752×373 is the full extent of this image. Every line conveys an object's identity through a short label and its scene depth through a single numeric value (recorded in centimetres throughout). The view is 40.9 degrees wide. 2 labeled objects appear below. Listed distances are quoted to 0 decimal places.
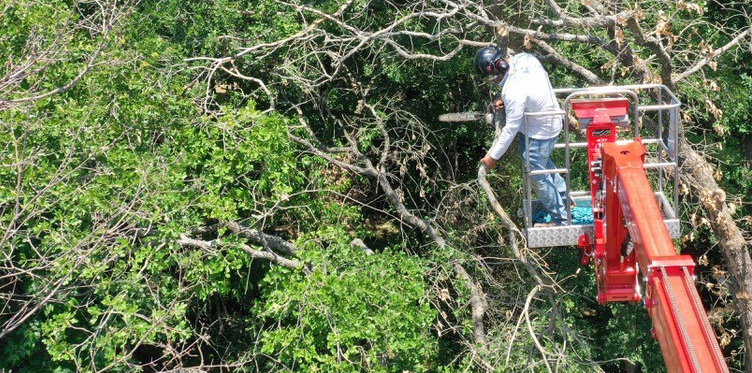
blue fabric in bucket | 862
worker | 817
